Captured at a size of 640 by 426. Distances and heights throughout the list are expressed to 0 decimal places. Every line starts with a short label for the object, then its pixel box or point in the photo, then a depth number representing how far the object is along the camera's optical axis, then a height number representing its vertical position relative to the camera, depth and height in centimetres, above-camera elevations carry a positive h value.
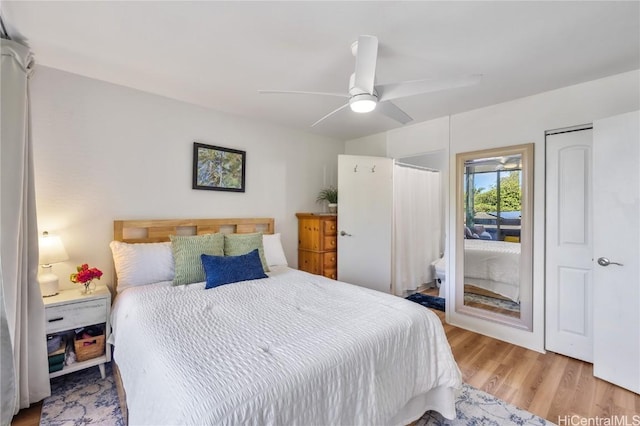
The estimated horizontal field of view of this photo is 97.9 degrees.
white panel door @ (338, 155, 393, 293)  368 -8
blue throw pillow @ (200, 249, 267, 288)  232 -50
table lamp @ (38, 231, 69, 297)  198 -33
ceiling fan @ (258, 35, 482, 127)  150 +76
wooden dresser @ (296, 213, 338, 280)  361 -43
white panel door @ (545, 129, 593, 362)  245 -30
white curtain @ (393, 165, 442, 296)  404 -22
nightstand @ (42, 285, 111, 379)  194 -74
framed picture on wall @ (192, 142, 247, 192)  297 +49
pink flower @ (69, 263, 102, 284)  210 -49
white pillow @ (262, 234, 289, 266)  304 -43
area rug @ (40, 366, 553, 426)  175 -130
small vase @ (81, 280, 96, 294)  215 -61
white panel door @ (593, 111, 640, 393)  204 -28
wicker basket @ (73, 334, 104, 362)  206 -102
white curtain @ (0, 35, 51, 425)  166 -27
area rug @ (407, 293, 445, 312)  380 -127
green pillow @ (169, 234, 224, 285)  237 -37
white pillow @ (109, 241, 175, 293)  225 -44
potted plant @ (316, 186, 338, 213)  401 +21
